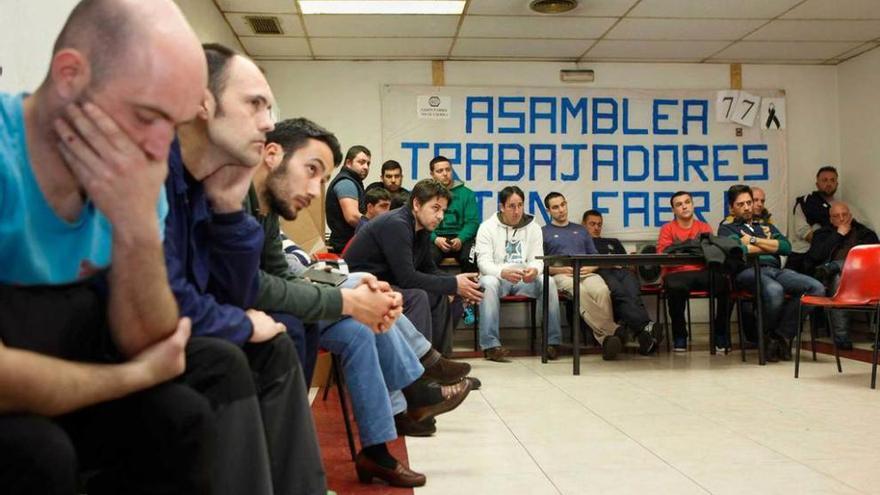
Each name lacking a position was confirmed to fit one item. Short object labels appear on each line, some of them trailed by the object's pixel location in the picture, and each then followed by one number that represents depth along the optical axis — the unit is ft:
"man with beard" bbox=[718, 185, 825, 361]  15.99
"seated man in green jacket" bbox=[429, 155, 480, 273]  18.66
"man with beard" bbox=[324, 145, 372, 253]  14.03
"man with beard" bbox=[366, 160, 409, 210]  18.61
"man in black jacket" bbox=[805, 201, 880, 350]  19.47
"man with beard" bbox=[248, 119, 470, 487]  5.65
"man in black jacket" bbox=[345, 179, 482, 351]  10.33
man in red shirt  16.94
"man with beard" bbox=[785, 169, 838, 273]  20.98
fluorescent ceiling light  16.84
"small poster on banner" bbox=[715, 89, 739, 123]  21.97
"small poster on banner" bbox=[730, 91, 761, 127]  21.98
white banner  21.26
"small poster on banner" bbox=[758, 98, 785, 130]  22.08
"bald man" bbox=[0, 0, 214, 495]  2.60
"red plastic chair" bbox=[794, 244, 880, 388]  12.51
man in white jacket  16.80
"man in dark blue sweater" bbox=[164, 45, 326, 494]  3.92
